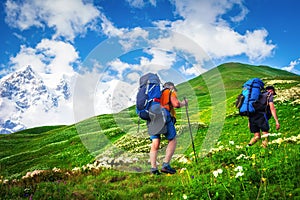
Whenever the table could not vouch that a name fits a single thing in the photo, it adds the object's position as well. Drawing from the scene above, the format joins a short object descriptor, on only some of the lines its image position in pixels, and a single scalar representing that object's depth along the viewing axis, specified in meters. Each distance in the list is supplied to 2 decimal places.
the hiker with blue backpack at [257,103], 10.88
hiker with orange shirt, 9.11
